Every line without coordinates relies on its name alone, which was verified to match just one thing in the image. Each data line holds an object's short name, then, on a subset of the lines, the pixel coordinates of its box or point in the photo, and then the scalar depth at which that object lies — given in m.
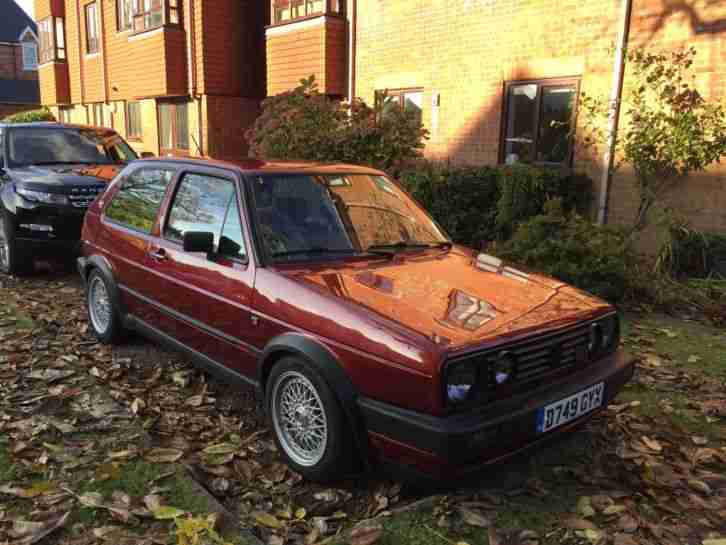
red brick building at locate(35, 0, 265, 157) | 16.08
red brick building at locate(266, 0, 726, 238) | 7.91
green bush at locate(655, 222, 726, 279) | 7.26
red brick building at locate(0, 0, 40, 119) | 41.47
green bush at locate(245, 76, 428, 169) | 8.05
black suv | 7.18
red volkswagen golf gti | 2.75
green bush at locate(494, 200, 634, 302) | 6.25
